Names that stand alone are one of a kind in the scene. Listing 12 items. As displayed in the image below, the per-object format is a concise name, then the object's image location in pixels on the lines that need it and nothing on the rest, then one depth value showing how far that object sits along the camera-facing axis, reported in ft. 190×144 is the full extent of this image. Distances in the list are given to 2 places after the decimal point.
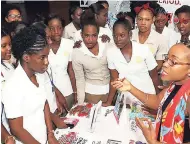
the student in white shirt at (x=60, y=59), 6.22
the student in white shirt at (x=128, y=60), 5.75
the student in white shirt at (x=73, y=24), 8.79
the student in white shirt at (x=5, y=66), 4.24
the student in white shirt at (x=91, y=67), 5.96
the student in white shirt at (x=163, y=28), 7.77
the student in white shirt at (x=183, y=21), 6.85
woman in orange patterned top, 3.62
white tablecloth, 4.74
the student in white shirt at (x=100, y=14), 7.75
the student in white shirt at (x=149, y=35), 6.95
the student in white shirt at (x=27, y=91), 3.78
